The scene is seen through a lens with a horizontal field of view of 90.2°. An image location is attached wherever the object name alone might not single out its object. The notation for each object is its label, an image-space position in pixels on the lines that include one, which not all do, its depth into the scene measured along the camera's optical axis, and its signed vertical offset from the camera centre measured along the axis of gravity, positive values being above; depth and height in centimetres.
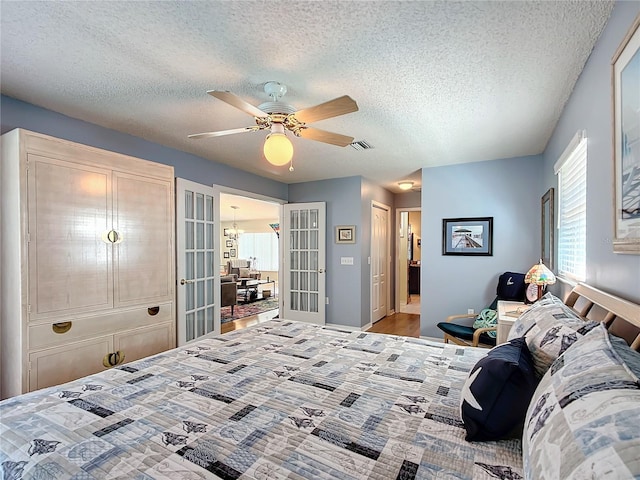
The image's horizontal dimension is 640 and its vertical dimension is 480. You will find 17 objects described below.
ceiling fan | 194 +78
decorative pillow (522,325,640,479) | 58 -40
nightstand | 267 -73
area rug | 641 -163
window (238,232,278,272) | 1087 -44
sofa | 973 -100
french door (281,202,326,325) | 534 -45
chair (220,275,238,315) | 627 -111
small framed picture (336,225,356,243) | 516 +4
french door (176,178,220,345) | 360 -31
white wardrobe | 224 -18
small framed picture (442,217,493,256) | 419 -1
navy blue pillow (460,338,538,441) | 110 -58
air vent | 342 +100
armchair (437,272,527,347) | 343 -100
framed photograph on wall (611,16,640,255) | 118 +36
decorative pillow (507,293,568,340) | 156 -43
